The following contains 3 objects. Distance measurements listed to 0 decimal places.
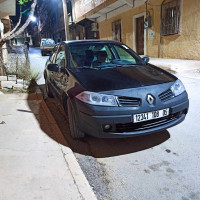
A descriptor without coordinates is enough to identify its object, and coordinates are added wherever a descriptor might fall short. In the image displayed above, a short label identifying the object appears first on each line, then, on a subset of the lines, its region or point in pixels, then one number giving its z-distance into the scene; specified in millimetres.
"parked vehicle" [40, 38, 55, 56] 22334
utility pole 17016
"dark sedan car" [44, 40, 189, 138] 2486
